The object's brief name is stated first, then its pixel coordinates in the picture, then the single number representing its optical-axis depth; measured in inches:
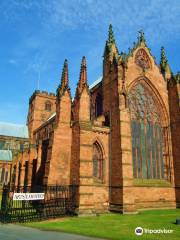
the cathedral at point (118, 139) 738.8
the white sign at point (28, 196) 560.2
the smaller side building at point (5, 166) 1807.3
